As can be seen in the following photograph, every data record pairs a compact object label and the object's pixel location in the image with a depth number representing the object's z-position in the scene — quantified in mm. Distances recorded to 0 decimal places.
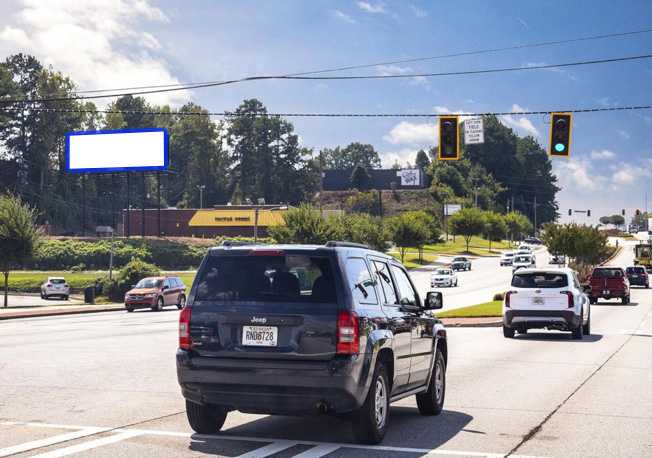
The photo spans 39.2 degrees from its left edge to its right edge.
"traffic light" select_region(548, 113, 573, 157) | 28688
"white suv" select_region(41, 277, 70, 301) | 64125
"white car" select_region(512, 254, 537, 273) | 81712
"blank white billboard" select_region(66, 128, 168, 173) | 94250
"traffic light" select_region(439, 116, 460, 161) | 29031
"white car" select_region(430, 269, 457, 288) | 71125
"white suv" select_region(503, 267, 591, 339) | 23156
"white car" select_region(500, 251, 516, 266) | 101188
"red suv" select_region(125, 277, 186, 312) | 45062
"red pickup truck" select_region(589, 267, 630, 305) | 44600
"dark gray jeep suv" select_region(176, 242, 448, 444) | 8258
